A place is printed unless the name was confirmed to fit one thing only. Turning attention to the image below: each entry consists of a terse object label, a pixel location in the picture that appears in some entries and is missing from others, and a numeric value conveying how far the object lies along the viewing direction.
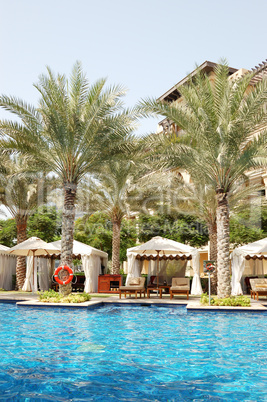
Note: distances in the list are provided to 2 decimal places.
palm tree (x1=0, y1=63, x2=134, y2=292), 15.54
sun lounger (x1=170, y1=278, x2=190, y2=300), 17.65
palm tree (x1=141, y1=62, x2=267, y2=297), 14.71
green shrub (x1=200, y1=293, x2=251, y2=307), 14.45
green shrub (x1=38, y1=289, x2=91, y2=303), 15.05
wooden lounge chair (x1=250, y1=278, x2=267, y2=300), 17.78
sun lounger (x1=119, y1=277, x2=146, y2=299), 17.87
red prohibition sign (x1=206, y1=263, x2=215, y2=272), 14.82
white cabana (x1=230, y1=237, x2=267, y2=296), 19.88
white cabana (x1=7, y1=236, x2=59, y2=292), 21.30
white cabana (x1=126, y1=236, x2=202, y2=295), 20.14
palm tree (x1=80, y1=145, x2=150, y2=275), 23.05
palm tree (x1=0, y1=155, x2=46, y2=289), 22.47
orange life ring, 15.54
